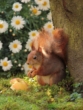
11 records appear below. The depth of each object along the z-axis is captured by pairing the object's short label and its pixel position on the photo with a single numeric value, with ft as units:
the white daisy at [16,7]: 34.47
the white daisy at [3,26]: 33.35
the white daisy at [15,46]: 33.37
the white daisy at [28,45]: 33.49
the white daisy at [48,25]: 34.43
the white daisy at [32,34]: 33.68
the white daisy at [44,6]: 35.26
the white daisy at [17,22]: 33.54
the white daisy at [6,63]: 33.09
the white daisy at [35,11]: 34.95
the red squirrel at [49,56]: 26.62
